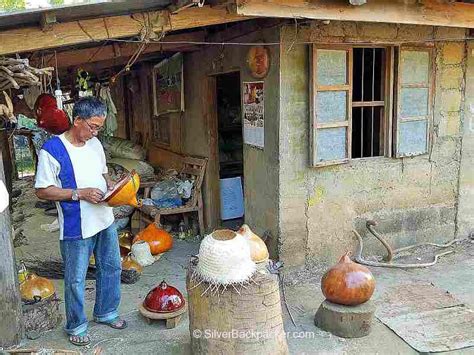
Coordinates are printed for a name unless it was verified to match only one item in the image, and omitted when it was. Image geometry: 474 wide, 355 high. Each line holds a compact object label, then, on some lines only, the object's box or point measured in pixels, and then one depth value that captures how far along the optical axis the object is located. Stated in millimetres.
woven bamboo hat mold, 3113
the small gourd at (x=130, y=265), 5372
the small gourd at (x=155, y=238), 5980
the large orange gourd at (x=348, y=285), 3777
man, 3484
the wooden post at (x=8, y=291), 3598
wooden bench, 6480
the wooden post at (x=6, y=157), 7252
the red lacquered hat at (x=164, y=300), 4027
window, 5000
